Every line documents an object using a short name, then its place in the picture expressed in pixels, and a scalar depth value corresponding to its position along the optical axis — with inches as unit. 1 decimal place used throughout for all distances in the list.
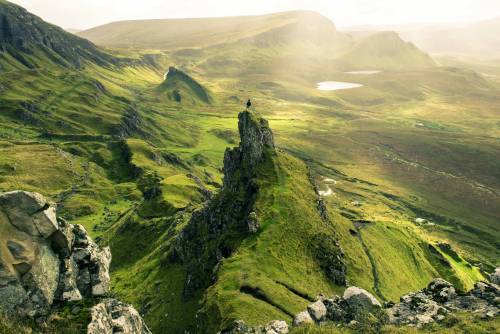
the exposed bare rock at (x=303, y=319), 1990.0
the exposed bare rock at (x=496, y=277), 2172.6
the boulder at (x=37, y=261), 1187.3
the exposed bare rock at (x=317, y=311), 2090.3
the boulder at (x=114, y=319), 1278.5
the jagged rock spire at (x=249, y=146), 4953.3
